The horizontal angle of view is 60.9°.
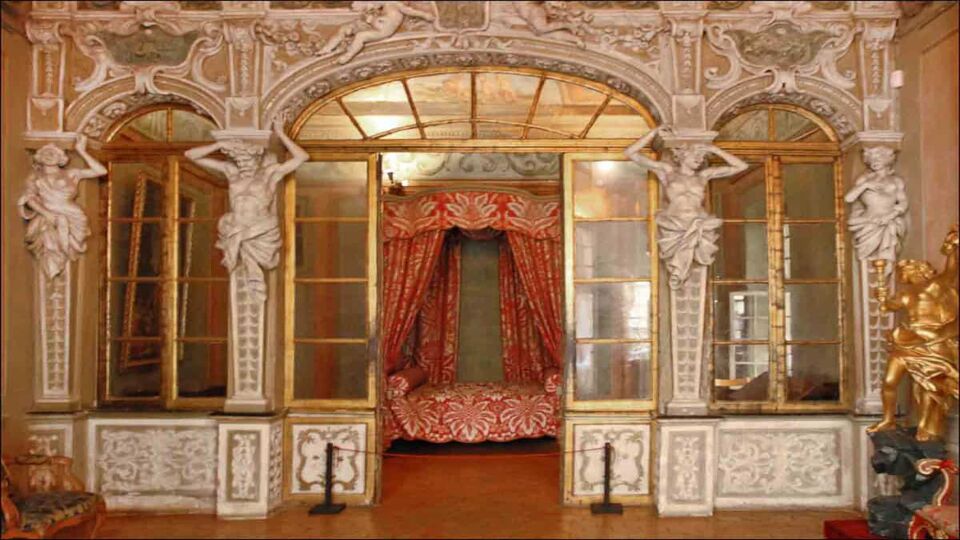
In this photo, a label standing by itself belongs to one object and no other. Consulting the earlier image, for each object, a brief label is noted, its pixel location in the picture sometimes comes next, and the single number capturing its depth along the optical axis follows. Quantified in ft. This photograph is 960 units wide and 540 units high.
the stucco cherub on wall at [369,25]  17.92
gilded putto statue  14.98
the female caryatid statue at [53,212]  17.37
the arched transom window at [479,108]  19.11
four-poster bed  25.48
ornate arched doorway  18.58
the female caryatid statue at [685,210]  17.49
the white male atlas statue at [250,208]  17.52
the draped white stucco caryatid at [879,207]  17.38
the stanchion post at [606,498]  17.98
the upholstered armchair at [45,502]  13.53
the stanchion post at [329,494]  18.03
